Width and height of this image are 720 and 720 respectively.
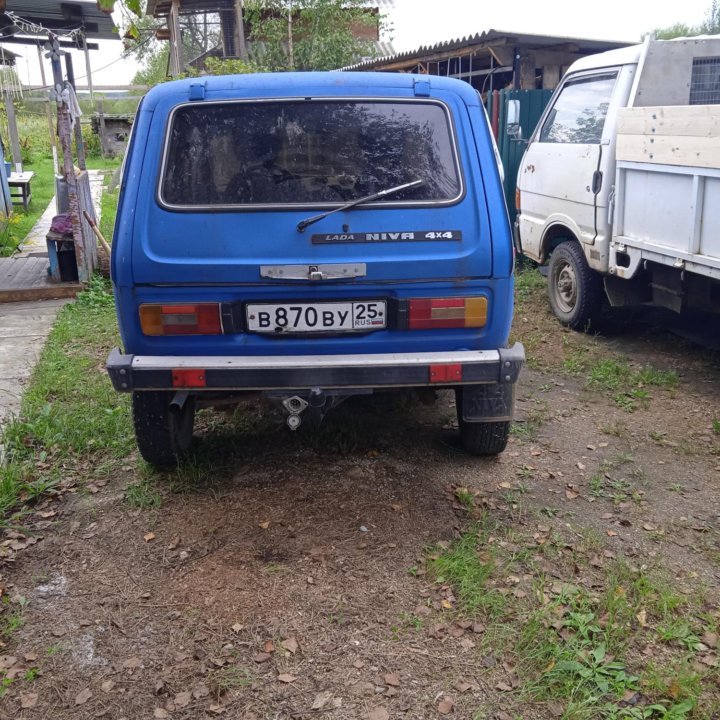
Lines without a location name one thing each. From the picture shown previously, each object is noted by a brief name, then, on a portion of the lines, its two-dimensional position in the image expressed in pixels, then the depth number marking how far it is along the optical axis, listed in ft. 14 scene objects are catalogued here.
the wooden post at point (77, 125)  30.75
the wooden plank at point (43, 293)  26.40
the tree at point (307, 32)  53.06
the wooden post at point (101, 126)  81.30
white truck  15.35
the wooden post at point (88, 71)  47.89
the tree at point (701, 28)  62.04
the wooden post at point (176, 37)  54.90
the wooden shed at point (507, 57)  33.24
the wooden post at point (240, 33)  54.90
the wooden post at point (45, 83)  33.16
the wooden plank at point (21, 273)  27.66
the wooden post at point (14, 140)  50.89
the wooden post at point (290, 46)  52.09
